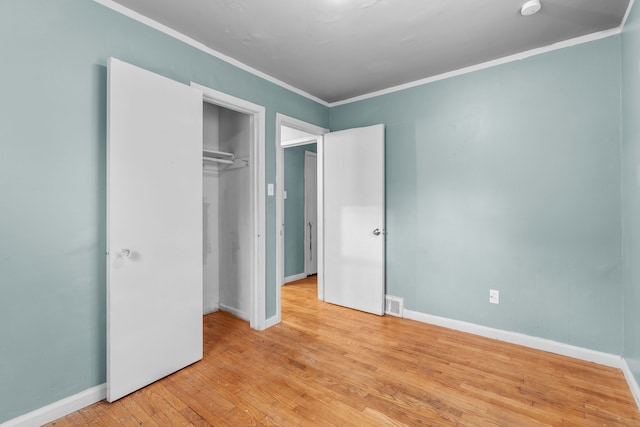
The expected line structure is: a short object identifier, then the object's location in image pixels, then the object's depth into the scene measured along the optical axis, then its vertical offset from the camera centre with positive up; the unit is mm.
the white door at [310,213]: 5277 +44
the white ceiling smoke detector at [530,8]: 1960 +1352
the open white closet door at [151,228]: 1888 -75
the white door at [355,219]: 3418 -43
